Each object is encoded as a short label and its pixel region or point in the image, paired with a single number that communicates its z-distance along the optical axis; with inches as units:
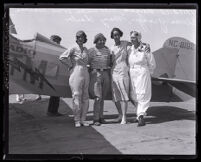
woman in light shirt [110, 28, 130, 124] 249.0
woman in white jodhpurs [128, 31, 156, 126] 243.4
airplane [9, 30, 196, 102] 252.7
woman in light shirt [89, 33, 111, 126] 244.1
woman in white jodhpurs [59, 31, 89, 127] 236.2
